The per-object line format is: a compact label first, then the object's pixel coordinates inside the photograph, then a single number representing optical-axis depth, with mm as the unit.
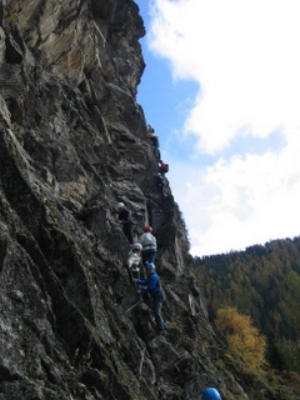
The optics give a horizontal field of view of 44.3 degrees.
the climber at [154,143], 31684
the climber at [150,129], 33697
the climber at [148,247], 15922
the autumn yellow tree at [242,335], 41469
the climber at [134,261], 13641
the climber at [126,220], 17125
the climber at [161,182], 26500
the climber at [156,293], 12359
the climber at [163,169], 28859
